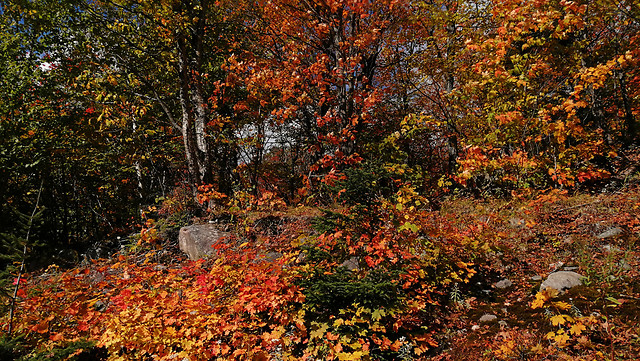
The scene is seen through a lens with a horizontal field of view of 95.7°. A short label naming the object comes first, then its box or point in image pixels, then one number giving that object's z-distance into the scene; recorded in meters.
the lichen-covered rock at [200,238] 7.12
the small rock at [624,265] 3.88
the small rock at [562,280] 3.77
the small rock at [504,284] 4.45
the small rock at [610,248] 4.34
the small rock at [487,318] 3.75
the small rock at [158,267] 6.49
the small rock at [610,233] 4.74
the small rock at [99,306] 5.31
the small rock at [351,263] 4.85
